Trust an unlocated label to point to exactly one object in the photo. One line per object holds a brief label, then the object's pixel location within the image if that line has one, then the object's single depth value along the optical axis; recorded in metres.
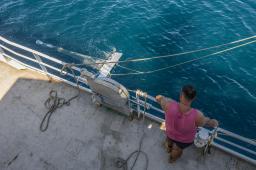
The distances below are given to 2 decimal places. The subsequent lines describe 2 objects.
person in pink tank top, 4.63
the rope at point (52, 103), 6.92
